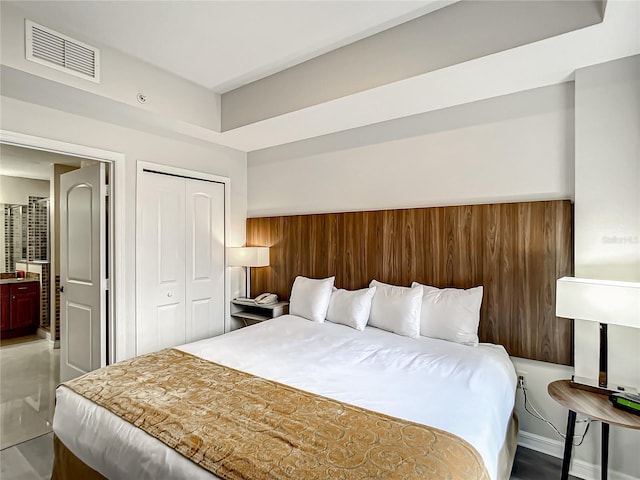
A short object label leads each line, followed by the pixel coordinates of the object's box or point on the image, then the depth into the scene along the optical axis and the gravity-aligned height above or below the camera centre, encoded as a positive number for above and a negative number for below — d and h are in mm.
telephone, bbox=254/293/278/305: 3672 -682
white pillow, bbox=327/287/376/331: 2857 -616
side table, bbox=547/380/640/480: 1610 -866
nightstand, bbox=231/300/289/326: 3580 -847
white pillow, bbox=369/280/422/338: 2621 -586
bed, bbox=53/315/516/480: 1387 -793
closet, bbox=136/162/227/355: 3189 -220
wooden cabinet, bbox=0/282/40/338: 4871 -1045
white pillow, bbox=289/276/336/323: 3096 -578
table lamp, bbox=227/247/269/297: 3725 -224
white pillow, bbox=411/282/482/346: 2445 -581
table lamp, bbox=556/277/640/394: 1695 -366
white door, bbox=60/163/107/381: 2984 -317
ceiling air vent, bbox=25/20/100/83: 2160 +1236
